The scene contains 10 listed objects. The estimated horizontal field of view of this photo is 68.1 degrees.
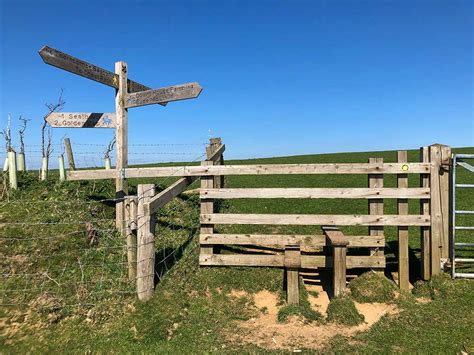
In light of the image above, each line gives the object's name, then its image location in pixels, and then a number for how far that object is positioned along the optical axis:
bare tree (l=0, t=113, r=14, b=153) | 9.36
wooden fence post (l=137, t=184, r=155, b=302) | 5.00
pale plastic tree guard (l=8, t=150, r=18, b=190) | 8.62
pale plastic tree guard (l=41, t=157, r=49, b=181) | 9.86
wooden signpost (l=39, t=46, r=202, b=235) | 6.75
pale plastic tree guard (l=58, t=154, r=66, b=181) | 9.85
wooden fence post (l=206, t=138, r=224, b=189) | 8.73
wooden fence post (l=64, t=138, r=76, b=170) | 10.45
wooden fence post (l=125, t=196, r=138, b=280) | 5.14
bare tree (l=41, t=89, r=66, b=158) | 10.19
